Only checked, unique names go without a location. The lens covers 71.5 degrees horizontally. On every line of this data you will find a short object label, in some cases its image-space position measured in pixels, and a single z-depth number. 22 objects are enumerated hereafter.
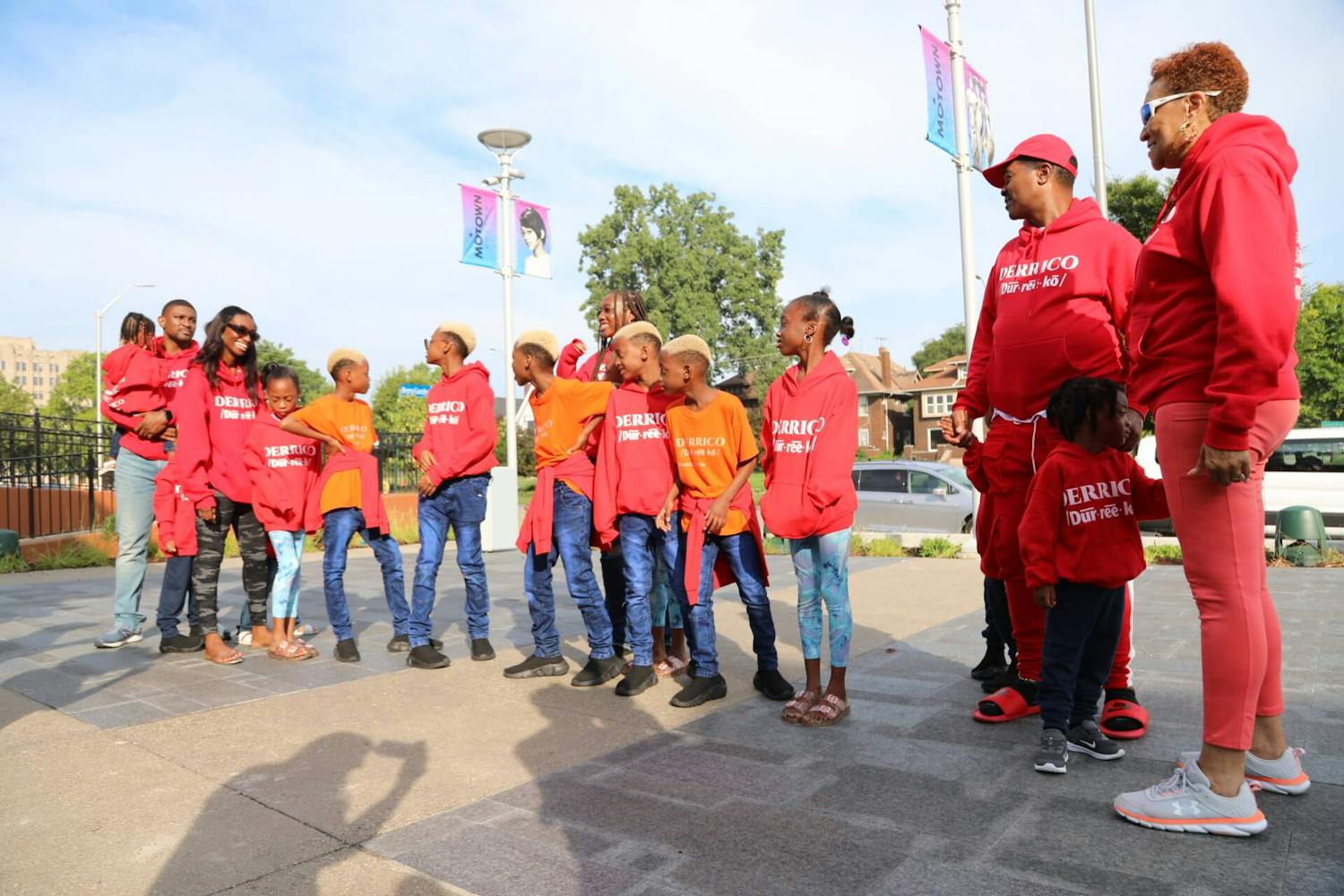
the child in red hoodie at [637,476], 4.75
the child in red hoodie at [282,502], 5.69
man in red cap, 3.63
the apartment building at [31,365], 151.50
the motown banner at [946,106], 10.98
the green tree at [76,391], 56.47
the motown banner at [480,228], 14.43
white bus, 13.90
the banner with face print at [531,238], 14.91
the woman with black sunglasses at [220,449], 5.59
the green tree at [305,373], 67.00
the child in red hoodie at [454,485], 5.38
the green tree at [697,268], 50.22
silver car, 15.50
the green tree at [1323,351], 32.78
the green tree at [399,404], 58.84
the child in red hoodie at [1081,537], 3.37
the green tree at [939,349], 93.06
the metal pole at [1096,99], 11.71
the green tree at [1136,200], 25.70
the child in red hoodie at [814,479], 4.11
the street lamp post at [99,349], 34.16
